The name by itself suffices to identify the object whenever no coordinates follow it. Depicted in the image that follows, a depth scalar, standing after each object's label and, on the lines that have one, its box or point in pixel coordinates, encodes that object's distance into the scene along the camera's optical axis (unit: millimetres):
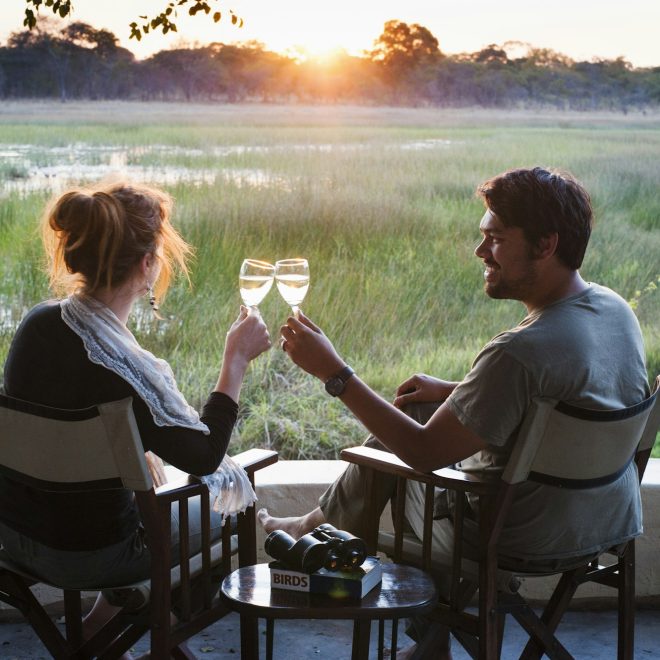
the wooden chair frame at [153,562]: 1998
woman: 2102
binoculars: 2027
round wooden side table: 1965
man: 2109
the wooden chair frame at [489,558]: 2131
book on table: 2016
